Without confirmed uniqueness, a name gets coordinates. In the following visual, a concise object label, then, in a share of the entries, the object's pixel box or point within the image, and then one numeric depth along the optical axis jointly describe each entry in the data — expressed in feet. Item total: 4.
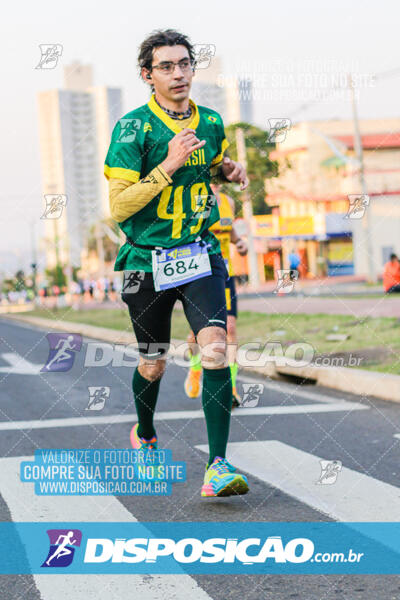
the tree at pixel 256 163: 51.08
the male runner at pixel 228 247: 22.57
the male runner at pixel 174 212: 13.12
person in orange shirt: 43.37
